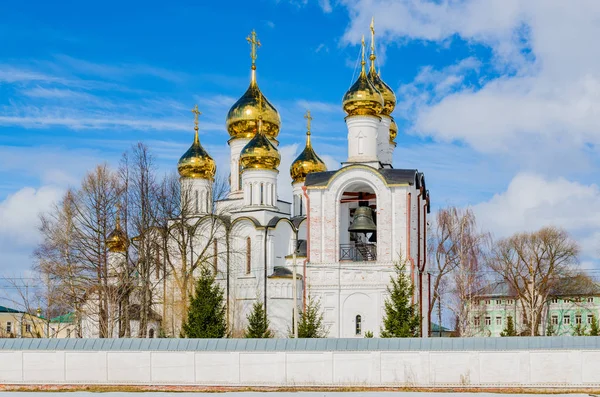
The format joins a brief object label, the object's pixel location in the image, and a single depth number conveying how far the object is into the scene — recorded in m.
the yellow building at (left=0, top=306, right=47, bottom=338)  66.06
